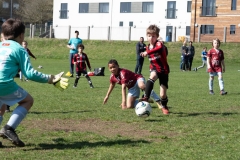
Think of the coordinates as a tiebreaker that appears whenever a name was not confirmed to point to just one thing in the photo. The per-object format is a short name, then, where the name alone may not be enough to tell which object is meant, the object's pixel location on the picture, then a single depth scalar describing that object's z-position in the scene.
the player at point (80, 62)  17.50
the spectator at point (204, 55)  32.53
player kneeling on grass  10.90
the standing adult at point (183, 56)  31.03
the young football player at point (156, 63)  10.10
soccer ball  9.34
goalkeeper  6.43
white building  54.50
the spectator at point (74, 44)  22.59
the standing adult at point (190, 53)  31.27
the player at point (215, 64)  15.12
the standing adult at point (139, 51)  25.17
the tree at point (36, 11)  72.31
